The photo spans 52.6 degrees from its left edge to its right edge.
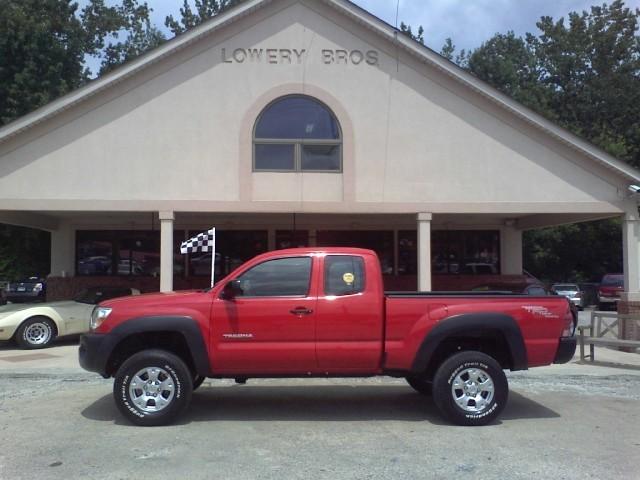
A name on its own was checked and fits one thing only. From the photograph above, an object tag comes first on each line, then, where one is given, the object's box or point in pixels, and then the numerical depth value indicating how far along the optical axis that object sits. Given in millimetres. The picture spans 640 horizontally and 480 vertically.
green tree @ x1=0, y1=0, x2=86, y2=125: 29266
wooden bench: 11653
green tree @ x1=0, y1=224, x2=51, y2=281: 30031
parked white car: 13133
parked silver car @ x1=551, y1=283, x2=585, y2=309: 27891
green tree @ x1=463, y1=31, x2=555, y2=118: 42969
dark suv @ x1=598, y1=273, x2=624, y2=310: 28359
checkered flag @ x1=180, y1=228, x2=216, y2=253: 11902
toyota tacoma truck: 7090
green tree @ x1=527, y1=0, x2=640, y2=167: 43438
